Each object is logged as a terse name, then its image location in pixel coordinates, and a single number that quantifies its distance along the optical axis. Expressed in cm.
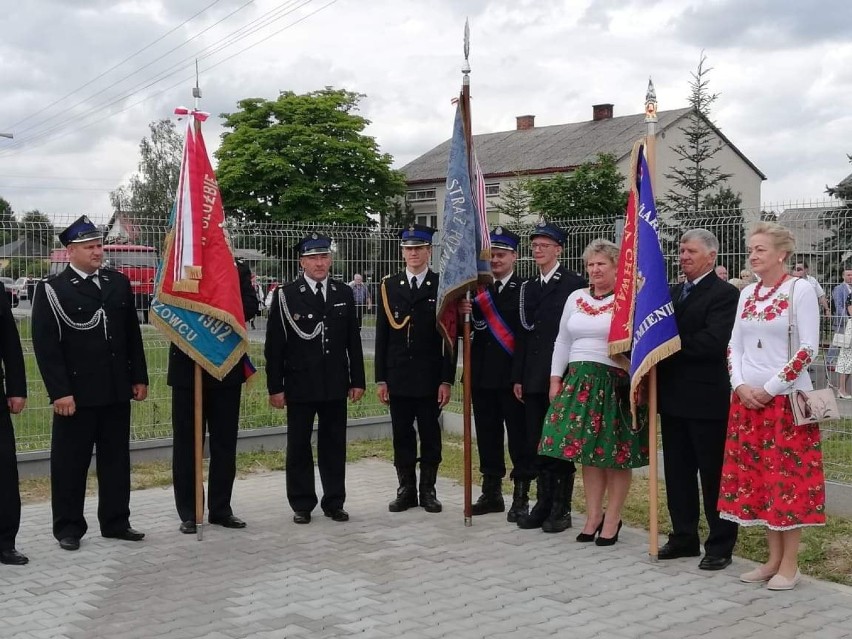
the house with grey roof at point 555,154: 4150
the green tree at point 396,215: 4803
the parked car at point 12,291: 669
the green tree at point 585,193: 2967
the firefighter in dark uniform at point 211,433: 684
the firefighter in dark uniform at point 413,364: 721
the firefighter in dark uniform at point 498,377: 707
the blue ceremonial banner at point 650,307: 577
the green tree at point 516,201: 3250
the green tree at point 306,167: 4469
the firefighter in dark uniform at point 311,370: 702
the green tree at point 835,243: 744
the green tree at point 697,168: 2536
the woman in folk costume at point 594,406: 616
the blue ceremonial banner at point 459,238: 669
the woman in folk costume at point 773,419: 521
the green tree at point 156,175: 5572
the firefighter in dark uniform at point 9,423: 601
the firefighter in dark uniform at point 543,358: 670
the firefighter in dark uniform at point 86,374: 623
